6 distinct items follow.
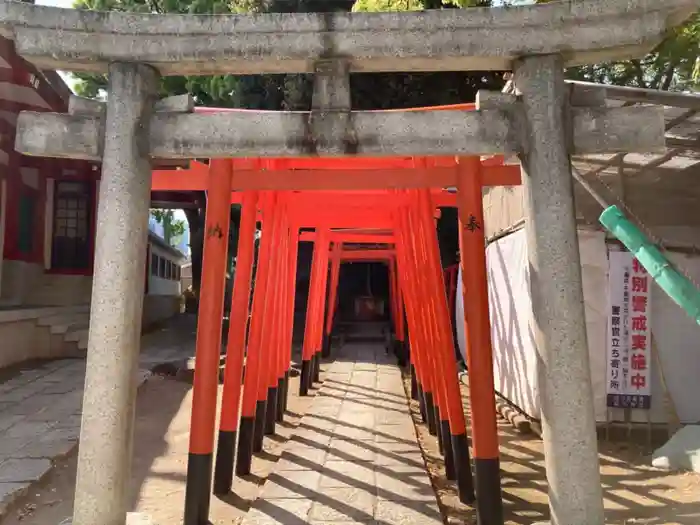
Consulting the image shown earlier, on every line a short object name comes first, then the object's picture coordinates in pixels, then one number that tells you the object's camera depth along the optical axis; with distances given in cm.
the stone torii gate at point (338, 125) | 300
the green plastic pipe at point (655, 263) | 312
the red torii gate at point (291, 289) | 420
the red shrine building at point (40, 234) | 1141
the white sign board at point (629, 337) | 686
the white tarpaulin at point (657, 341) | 681
